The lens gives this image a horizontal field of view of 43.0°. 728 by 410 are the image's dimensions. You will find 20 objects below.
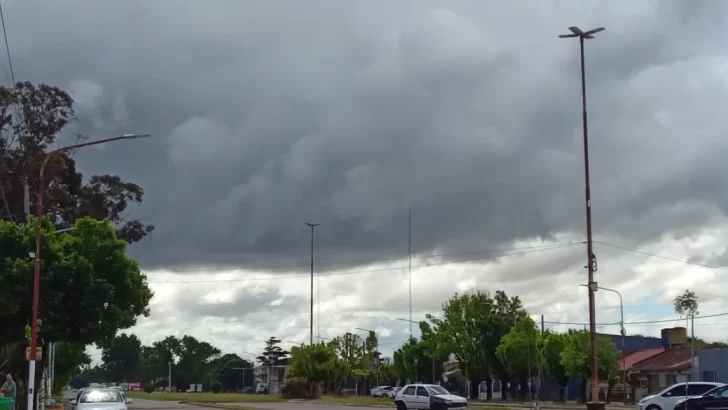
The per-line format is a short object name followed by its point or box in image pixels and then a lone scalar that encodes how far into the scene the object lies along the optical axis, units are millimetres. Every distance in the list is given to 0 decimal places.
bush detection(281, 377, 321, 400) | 99688
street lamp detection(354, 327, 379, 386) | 119600
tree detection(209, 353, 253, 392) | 185875
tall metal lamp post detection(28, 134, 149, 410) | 31250
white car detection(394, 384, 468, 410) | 46625
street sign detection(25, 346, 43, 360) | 31577
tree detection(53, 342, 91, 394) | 71750
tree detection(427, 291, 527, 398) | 91312
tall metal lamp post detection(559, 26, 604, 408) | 34094
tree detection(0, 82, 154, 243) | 54281
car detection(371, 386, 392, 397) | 109481
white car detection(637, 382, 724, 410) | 36688
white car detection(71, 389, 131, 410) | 32250
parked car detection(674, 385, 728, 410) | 33594
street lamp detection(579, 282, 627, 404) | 74788
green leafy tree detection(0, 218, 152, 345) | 39906
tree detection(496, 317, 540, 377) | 83938
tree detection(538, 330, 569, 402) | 82875
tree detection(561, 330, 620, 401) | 76062
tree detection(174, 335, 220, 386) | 185375
